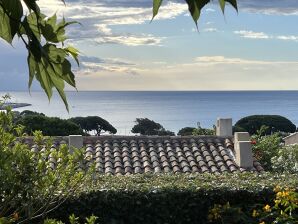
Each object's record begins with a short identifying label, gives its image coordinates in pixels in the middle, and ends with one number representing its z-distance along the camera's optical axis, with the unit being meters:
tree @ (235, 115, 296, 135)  44.69
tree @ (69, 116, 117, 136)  44.78
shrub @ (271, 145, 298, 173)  14.93
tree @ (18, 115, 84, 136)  27.69
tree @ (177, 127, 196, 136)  38.41
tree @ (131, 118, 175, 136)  48.66
